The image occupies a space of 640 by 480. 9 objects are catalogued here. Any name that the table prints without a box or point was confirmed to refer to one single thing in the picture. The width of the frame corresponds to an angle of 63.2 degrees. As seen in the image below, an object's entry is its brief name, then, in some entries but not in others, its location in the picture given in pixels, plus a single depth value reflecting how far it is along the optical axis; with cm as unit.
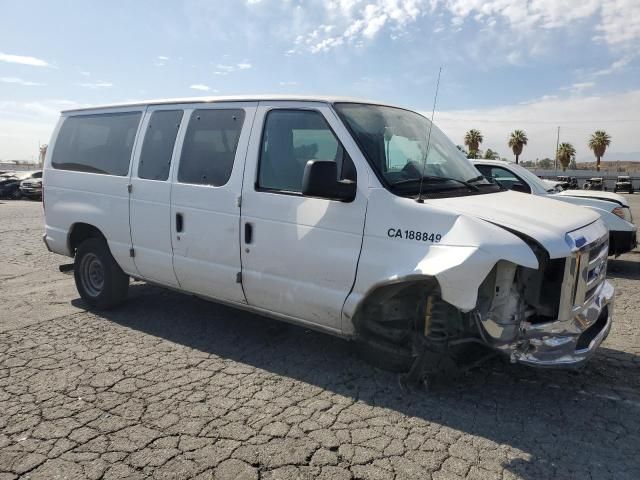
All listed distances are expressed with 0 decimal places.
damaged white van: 334
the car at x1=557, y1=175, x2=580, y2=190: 4396
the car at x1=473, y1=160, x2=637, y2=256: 796
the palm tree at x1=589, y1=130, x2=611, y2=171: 8750
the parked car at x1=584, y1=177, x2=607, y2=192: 4907
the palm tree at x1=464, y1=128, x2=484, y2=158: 8488
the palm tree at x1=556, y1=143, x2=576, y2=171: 8806
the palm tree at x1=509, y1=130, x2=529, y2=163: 8581
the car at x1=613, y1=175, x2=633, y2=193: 4638
